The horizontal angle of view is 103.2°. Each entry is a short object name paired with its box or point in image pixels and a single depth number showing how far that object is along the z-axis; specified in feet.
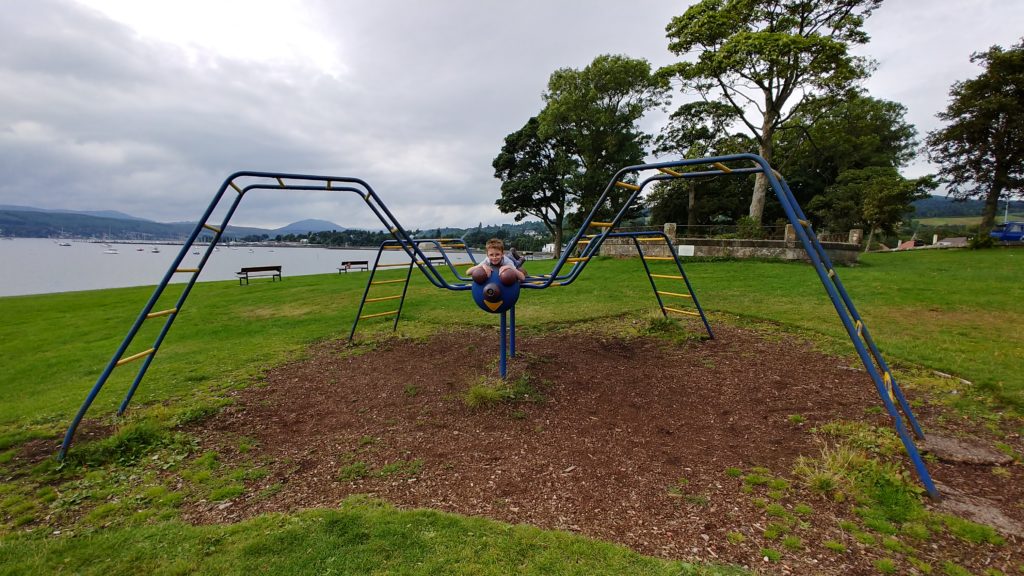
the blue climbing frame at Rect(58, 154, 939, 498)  10.55
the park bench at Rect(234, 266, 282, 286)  60.54
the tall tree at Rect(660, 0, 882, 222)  51.29
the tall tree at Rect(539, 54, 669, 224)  84.58
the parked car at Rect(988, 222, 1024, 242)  82.77
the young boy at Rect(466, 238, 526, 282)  16.88
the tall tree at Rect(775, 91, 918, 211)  65.31
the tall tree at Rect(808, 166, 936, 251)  81.82
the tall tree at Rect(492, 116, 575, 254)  107.55
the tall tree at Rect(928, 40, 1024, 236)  72.23
